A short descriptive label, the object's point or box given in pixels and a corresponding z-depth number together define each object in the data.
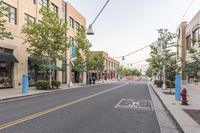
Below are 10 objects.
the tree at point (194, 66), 5.92
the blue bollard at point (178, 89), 10.41
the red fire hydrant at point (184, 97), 8.74
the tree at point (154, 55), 22.37
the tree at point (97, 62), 27.97
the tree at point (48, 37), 16.78
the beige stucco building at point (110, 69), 58.30
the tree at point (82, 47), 26.90
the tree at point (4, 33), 11.07
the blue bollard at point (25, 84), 13.27
